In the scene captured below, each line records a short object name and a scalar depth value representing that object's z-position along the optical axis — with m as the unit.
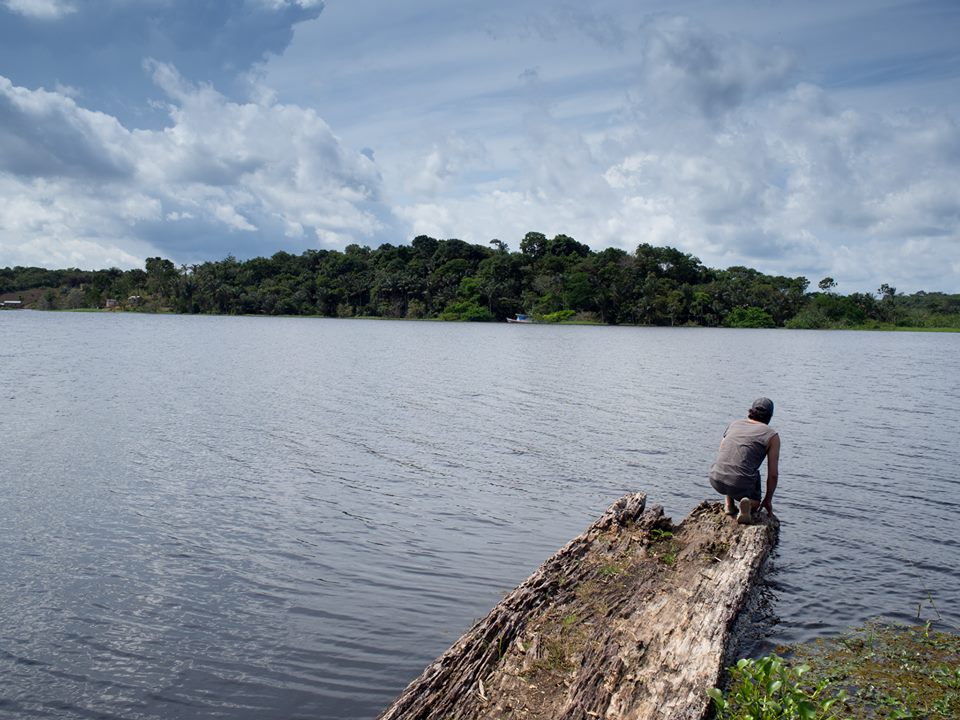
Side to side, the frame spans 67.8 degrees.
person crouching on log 11.16
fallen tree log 5.87
